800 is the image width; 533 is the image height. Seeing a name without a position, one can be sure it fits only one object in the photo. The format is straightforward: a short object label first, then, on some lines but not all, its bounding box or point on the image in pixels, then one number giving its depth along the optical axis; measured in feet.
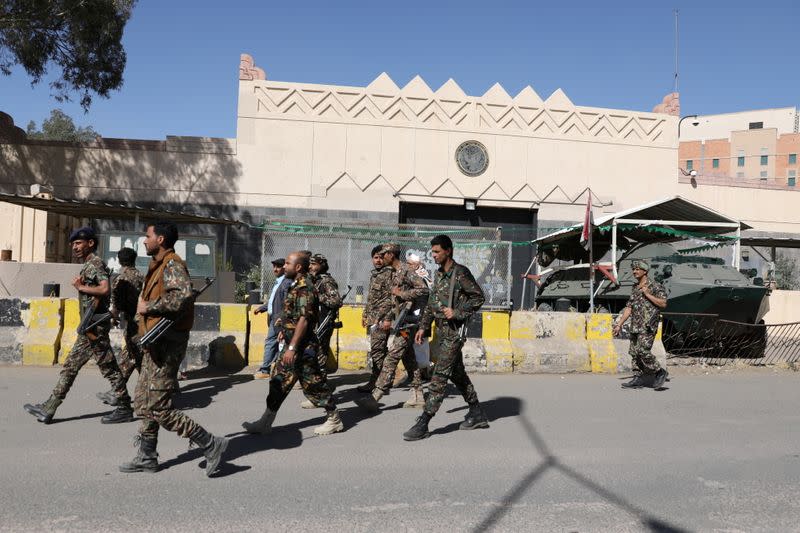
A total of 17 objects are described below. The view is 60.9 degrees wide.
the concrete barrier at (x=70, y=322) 30.60
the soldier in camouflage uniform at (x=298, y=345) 18.47
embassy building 70.08
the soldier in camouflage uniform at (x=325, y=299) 21.90
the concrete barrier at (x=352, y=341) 32.40
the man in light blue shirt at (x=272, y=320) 28.17
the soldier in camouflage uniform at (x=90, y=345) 20.06
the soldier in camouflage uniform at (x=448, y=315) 19.77
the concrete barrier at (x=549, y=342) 33.17
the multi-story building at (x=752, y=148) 246.27
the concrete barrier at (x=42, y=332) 30.14
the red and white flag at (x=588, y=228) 41.86
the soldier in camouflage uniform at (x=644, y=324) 29.12
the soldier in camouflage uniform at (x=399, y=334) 23.67
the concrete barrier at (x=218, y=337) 31.35
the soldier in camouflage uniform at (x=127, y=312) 20.98
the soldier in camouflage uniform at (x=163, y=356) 15.20
